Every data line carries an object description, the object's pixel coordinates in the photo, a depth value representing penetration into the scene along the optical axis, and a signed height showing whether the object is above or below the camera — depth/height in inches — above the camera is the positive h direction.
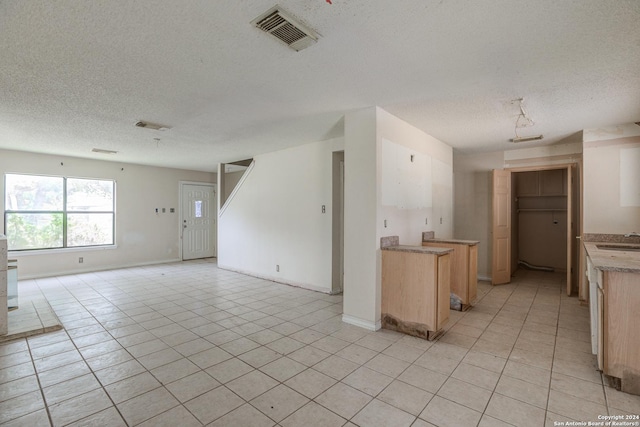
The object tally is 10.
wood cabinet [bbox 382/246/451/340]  122.6 -32.9
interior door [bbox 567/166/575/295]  186.9 -13.4
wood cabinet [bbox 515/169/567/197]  260.4 +27.2
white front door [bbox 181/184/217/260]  332.2 -8.8
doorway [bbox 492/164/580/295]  219.9 -7.0
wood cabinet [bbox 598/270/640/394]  86.9 -34.5
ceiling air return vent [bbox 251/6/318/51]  72.0 +47.8
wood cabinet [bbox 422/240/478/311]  161.5 -31.6
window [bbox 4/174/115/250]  230.7 +1.0
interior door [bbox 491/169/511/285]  216.1 -11.1
